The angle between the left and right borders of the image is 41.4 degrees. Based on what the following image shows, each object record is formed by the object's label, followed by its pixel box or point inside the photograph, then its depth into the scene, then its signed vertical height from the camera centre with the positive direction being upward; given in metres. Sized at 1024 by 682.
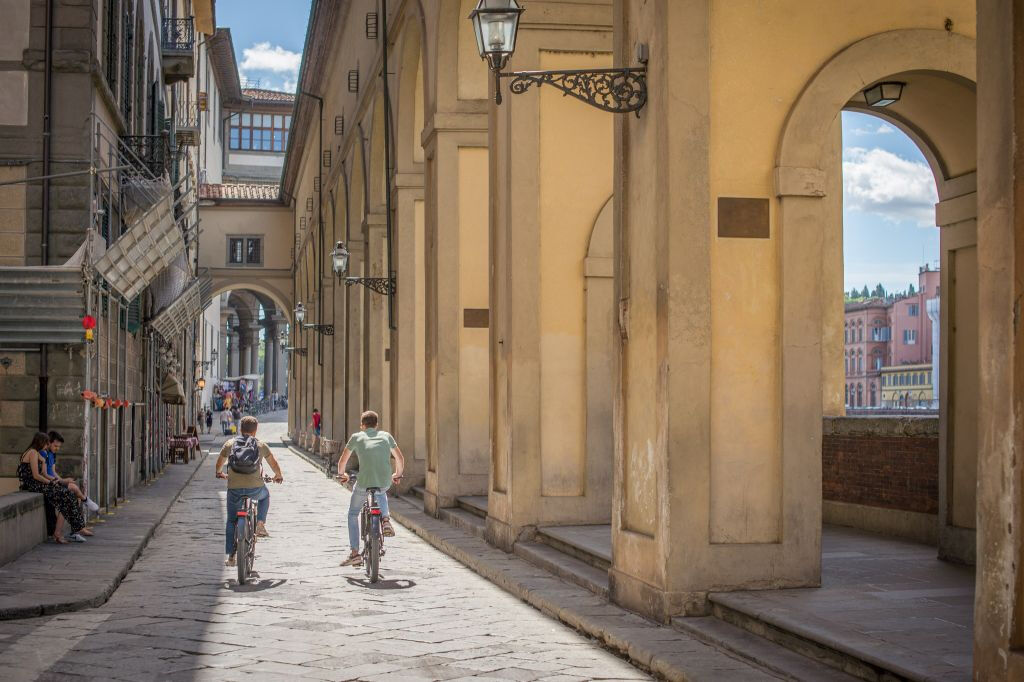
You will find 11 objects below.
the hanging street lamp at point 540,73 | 8.88 +1.98
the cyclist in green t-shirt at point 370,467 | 11.66 -0.81
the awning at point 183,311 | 24.89 +1.23
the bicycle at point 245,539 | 10.91 -1.36
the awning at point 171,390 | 28.41 -0.37
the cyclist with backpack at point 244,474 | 11.39 -0.85
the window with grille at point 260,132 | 71.88 +12.88
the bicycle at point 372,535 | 11.04 -1.35
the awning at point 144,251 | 16.61 +1.61
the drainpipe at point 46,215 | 15.27 +1.80
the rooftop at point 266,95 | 73.38 +15.20
